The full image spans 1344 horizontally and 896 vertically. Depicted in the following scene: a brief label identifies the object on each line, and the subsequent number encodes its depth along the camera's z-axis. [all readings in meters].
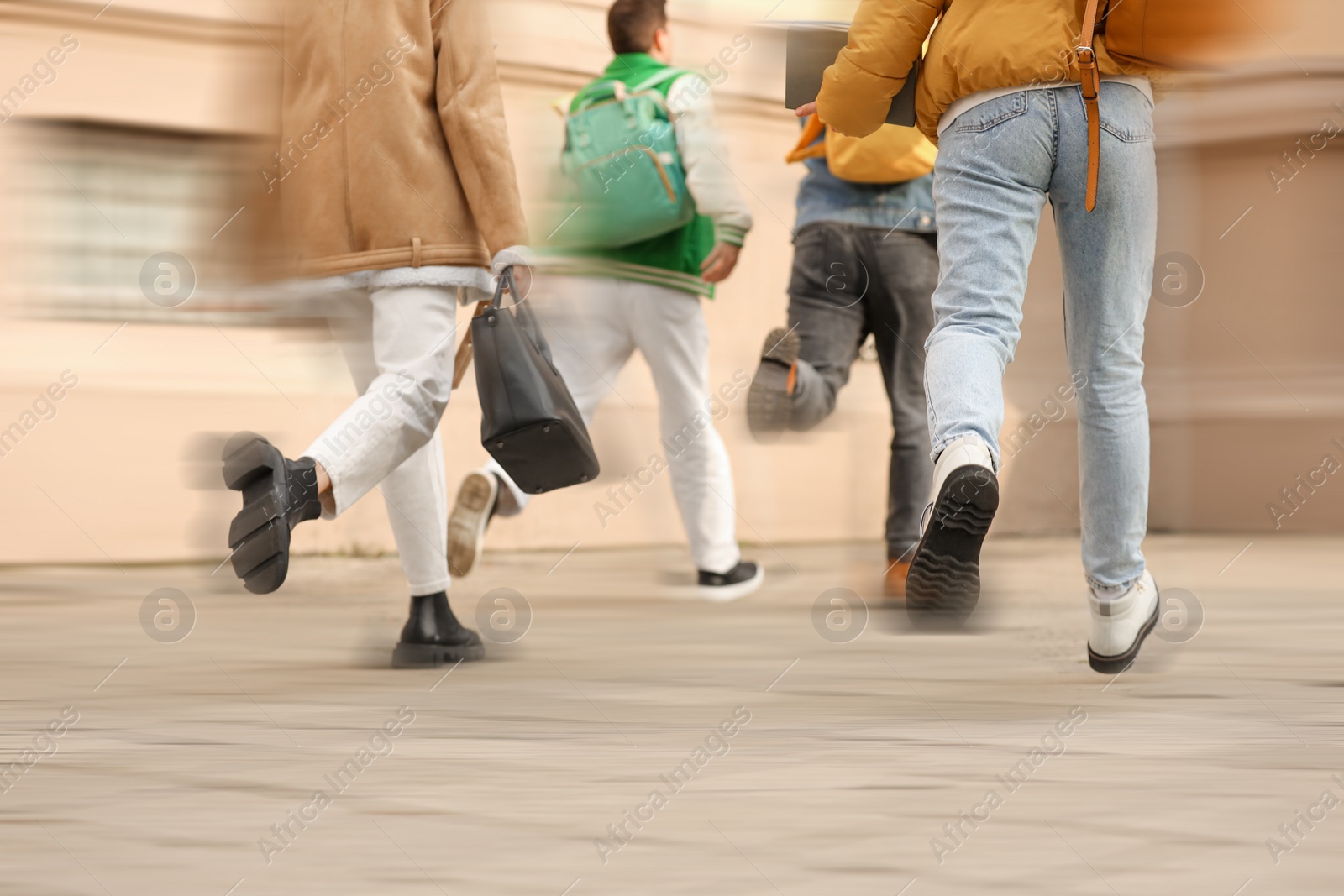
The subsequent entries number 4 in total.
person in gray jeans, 10.30
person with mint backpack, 10.40
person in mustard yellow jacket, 6.36
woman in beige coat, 7.71
